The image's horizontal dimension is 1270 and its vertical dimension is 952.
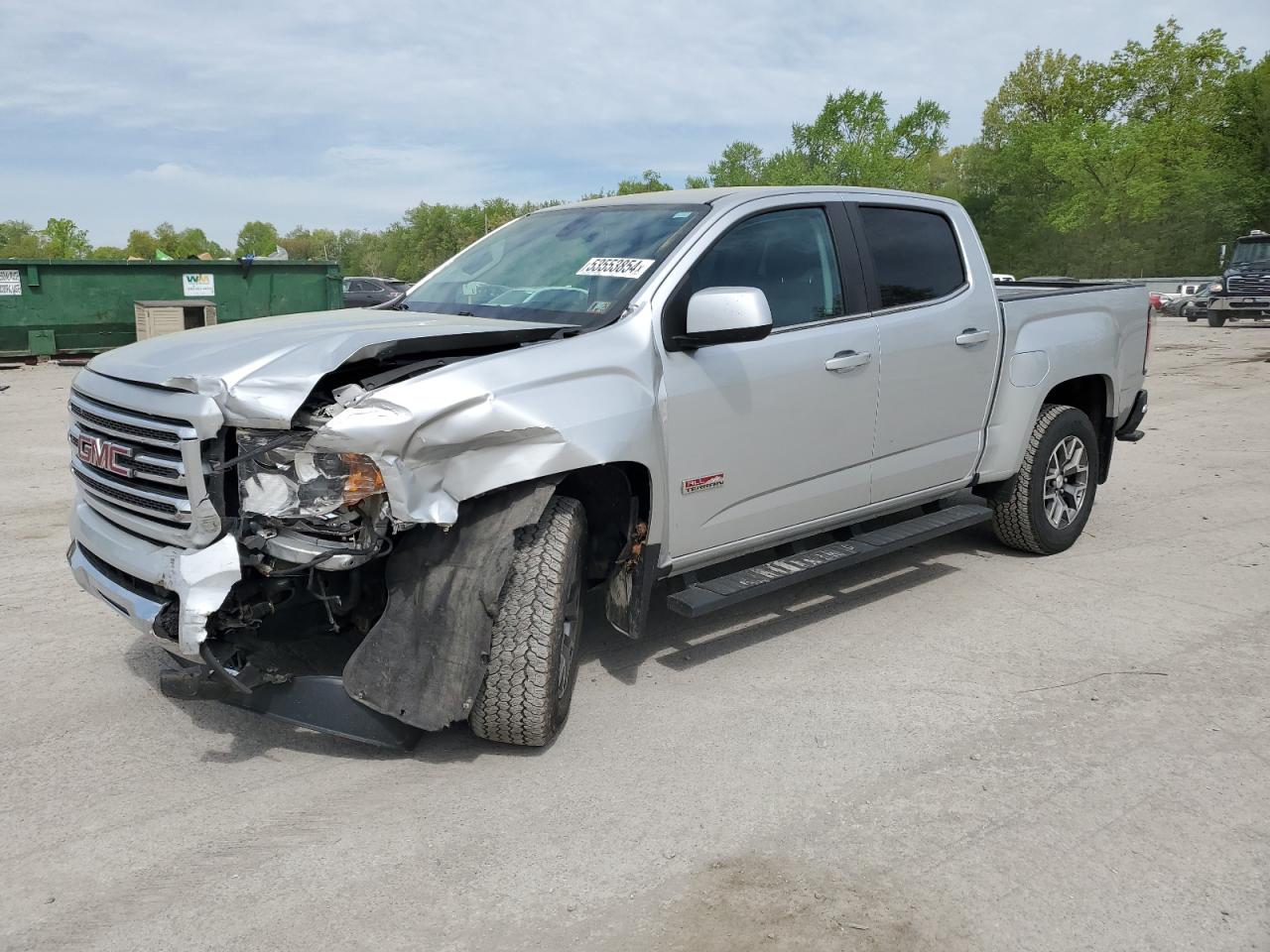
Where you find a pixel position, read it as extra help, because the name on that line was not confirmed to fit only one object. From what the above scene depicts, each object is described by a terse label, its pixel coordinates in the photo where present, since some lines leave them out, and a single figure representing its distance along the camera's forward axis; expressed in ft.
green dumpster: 55.47
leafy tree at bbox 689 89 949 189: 209.26
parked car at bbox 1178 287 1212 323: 101.81
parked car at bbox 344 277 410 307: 83.41
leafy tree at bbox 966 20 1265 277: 163.53
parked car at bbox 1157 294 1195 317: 113.70
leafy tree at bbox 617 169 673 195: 242.25
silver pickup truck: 10.59
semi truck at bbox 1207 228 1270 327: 86.94
